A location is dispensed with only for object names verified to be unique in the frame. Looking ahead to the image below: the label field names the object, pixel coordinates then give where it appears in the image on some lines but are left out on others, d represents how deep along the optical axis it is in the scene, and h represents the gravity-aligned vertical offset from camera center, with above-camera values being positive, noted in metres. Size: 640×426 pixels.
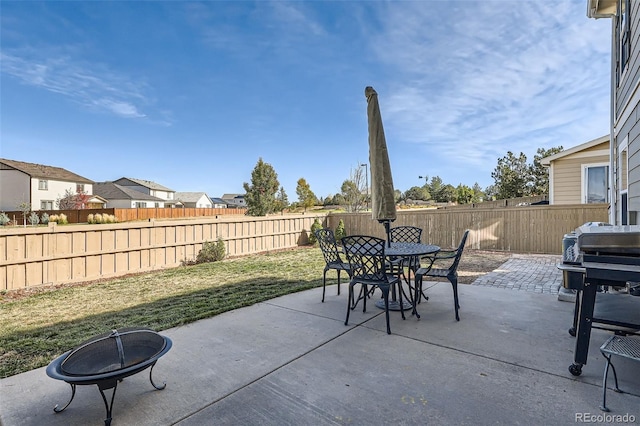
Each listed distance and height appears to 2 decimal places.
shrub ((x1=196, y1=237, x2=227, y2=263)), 8.14 -1.15
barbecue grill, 1.94 -0.39
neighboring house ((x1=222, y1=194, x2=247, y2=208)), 70.34 +2.20
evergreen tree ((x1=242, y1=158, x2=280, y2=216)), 22.39 +1.43
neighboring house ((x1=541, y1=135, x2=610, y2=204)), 8.95 +1.13
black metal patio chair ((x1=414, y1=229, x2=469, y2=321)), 3.43 -0.73
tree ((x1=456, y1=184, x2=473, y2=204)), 33.09 +1.74
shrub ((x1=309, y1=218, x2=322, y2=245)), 11.41 -0.77
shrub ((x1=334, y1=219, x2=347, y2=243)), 11.53 -0.78
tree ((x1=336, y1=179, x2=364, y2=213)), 19.73 +0.78
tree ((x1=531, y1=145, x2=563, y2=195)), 20.06 +2.32
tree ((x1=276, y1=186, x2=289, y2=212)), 26.00 +0.79
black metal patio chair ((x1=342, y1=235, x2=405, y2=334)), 3.23 -0.59
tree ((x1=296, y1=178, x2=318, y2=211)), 37.72 +2.04
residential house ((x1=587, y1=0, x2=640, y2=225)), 3.55 +1.44
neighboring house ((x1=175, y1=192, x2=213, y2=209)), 49.81 +1.47
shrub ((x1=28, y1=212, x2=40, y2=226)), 18.20 -0.71
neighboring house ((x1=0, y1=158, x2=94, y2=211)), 26.92 +1.89
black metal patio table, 3.43 -0.48
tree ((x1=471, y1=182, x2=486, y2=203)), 35.12 +2.07
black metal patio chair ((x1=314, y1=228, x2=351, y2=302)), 4.32 -0.60
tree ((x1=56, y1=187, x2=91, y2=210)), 28.69 +0.58
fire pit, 1.70 -0.92
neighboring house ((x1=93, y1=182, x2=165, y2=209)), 37.25 +1.38
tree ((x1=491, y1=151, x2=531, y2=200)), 20.81 +2.30
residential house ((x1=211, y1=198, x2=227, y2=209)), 63.44 +1.54
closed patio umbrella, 4.01 +0.51
